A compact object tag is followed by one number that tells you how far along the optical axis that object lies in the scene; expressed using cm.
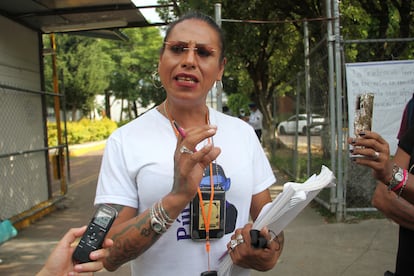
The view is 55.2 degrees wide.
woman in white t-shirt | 150
